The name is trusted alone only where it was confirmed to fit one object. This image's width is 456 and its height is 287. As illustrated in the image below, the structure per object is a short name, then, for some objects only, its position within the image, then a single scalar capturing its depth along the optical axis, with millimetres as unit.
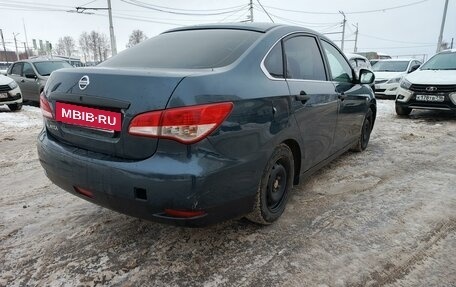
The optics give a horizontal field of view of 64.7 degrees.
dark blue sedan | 2035
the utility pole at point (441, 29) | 25920
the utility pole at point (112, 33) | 22609
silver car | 10953
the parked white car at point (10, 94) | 9562
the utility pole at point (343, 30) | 46069
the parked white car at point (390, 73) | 12555
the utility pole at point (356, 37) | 55156
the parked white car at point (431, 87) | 7379
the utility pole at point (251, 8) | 31725
